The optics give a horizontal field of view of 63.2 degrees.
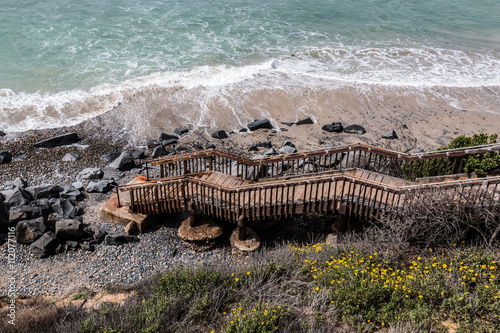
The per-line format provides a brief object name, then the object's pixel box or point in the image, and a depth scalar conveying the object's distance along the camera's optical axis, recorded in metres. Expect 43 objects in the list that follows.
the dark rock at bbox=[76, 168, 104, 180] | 16.33
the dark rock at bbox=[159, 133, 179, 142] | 19.78
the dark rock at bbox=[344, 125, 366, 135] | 20.38
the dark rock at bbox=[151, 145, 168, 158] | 18.41
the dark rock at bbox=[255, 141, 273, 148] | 18.92
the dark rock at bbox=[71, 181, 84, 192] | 15.54
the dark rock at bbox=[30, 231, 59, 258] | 12.31
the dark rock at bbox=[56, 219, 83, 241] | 12.77
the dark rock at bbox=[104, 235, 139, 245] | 12.75
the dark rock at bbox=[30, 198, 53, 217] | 14.09
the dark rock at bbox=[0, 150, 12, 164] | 17.66
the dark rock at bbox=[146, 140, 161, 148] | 19.20
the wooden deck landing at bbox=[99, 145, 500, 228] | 11.14
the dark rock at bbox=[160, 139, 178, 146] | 19.35
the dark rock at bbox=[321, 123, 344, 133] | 20.45
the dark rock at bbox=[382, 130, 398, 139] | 19.75
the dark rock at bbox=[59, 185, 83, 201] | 14.92
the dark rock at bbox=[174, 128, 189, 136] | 20.38
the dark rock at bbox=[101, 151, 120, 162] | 18.24
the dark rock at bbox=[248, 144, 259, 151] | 18.62
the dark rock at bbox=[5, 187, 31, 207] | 14.27
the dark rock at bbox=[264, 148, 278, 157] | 17.82
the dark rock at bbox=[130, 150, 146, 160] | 18.20
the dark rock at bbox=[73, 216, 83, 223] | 13.75
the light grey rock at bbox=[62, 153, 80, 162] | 17.92
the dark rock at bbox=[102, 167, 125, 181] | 16.39
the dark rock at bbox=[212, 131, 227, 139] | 19.97
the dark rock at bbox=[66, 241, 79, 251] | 12.64
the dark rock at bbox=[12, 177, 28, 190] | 15.62
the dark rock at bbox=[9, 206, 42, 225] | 13.37
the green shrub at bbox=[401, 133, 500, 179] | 12.19
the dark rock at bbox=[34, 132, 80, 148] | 18.98
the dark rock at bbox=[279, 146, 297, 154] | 18.20
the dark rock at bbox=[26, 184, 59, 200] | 14.94
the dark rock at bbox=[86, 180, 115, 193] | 15.43
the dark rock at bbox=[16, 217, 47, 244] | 12.73
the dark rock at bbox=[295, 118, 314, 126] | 21.16
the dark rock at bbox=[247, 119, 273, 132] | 20.61
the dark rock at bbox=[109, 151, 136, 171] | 17.12
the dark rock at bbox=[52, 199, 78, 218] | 14.04
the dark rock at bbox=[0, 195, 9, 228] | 13.27
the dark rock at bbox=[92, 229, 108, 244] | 12.89
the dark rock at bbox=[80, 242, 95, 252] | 12.59
